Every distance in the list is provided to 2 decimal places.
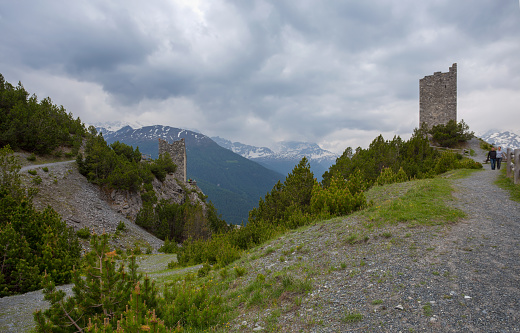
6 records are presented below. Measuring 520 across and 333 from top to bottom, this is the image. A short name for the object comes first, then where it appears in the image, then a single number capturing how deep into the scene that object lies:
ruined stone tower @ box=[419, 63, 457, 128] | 41.84
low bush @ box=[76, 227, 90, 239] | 16.94
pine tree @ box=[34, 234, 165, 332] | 4.28
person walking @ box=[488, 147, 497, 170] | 21.22
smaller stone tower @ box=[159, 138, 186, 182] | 50.81
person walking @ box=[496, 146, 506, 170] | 21.25
